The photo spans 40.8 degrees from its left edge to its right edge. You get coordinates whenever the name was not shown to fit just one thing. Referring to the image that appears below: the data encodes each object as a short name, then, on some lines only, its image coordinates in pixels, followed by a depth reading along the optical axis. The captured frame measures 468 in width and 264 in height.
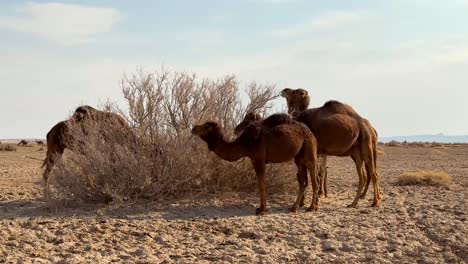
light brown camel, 11.91
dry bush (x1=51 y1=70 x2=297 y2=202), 11.59
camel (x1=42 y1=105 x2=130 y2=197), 12.28
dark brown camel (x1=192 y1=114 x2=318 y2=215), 10.83
